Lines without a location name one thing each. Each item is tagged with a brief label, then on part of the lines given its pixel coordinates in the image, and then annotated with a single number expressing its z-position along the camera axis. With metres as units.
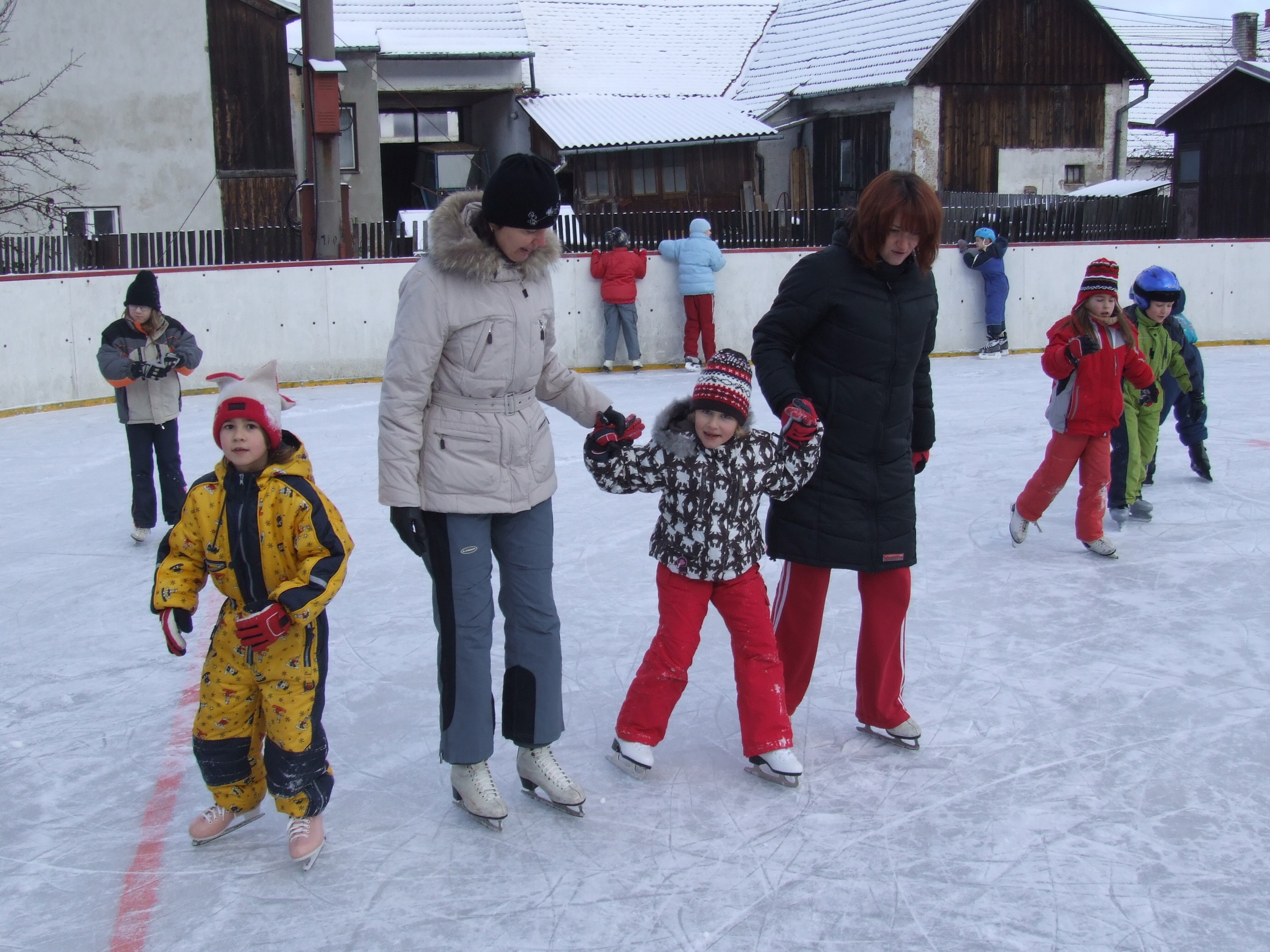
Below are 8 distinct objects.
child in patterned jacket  2.95
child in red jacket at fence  11.53
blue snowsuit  12.17
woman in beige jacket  2.67
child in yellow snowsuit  2.57
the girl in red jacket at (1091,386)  4.84
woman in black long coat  3.02
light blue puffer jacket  11.59
